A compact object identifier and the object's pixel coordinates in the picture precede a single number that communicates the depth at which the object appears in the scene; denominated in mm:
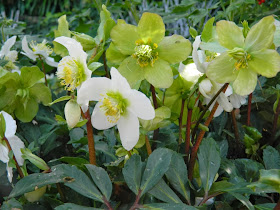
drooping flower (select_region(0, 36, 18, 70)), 997
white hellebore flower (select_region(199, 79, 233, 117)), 615
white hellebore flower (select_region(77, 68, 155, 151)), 556
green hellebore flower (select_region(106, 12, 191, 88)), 604
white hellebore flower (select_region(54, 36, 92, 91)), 591
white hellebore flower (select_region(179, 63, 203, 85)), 667
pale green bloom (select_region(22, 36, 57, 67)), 1008
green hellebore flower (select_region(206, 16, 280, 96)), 541
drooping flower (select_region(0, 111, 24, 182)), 651
